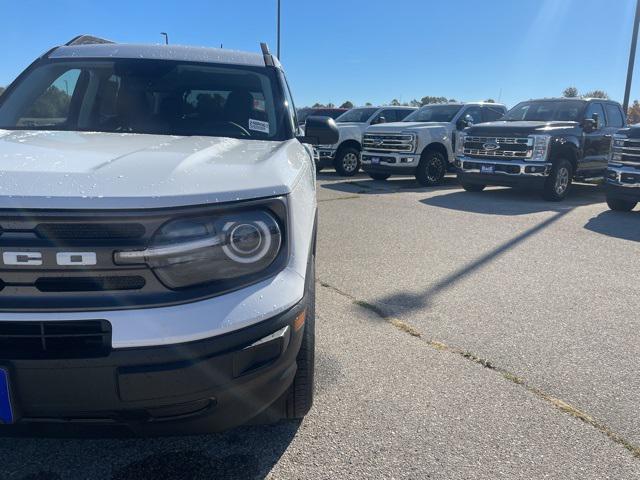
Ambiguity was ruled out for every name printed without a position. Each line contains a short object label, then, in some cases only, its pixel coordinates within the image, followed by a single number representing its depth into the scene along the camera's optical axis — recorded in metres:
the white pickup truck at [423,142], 11.59
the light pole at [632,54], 13.74
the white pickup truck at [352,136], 13.73
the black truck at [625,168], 8.12
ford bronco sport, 1.65
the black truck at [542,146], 9.60
